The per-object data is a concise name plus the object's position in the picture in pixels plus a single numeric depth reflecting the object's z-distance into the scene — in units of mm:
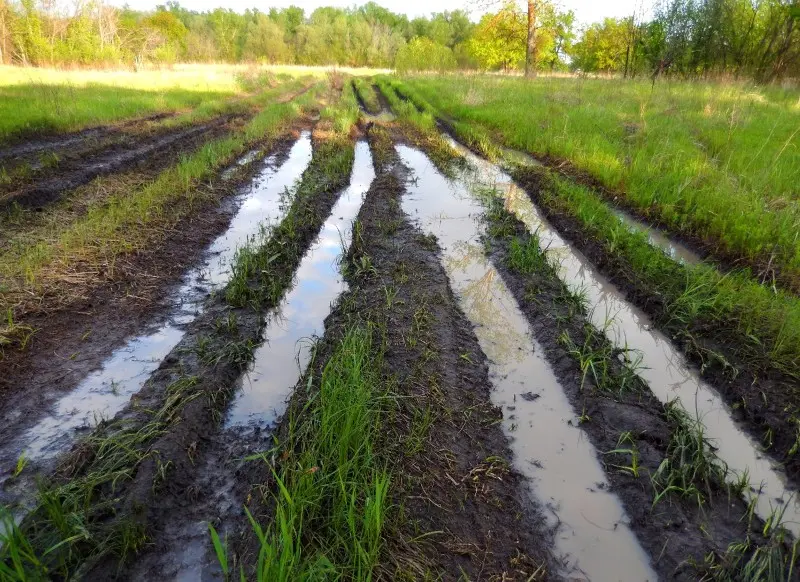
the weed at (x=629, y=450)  2782
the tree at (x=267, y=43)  61094
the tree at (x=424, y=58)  38344
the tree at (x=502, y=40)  24516
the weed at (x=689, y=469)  2621
